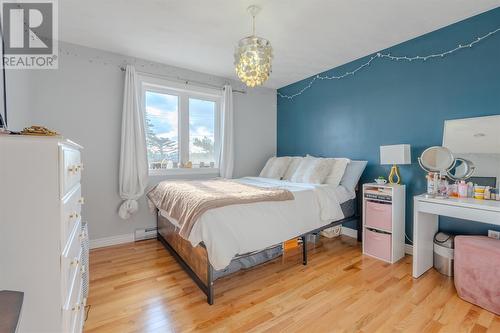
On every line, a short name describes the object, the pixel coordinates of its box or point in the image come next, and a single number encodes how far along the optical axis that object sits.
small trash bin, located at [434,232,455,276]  2.27
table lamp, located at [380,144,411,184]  2.58
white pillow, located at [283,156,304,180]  3.70
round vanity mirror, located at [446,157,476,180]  2.30
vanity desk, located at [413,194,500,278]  1.86
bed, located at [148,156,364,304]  1.81
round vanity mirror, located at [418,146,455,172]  2.32
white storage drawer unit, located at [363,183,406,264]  2.58
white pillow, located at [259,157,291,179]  3.86
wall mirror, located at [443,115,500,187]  2.18
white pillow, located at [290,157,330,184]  3.16
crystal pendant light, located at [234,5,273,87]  2.00
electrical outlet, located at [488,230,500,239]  2.15
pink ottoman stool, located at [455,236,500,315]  1.74
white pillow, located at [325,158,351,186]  3.06
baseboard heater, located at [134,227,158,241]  3.25
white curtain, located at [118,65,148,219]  3.06
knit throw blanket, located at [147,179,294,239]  1.88
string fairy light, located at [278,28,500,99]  2.32
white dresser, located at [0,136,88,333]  0.84
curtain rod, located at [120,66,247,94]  3.25
